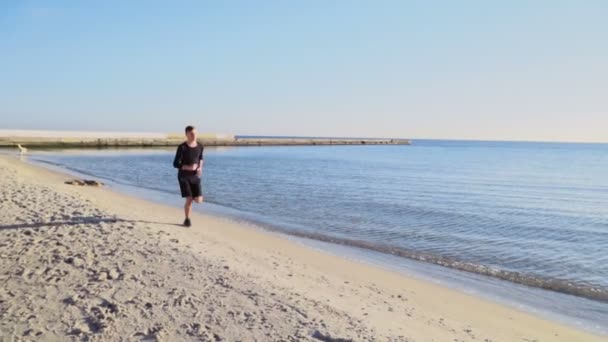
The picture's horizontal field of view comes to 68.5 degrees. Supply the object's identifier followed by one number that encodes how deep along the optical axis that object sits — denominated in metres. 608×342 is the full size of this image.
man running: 8.42
